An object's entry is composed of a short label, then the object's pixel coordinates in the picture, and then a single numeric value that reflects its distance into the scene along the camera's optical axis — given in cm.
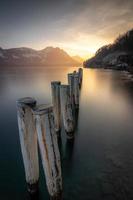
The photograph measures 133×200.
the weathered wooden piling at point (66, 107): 530
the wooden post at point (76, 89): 966
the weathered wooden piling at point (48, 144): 263
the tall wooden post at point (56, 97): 564
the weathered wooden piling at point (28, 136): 283
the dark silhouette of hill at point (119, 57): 4629
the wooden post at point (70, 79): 882
